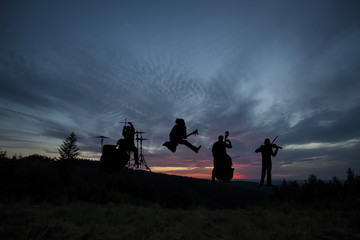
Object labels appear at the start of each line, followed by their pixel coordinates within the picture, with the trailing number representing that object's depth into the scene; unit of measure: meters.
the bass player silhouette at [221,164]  4.69
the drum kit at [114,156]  4.38
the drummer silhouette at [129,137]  4.29
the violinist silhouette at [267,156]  4.08
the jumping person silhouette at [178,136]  3.58
